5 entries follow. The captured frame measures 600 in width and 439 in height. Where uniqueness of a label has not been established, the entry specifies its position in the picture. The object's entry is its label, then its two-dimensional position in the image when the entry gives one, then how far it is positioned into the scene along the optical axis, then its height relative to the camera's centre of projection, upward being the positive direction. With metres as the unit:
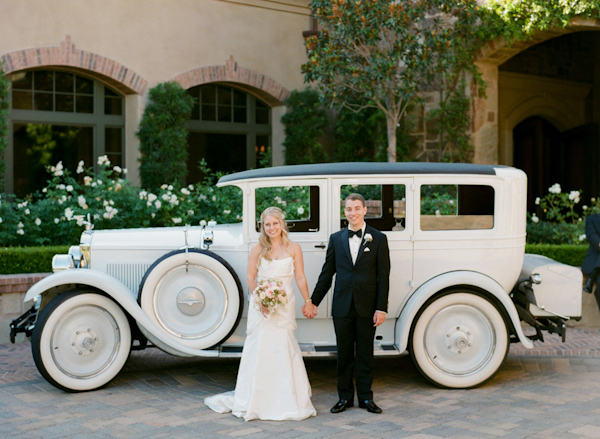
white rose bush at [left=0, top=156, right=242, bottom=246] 9.09 +0.16
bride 5.24 -0.95
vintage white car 5.87 -0.49
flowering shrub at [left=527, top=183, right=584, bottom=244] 9.82 -0.09
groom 5.46 -0.55
